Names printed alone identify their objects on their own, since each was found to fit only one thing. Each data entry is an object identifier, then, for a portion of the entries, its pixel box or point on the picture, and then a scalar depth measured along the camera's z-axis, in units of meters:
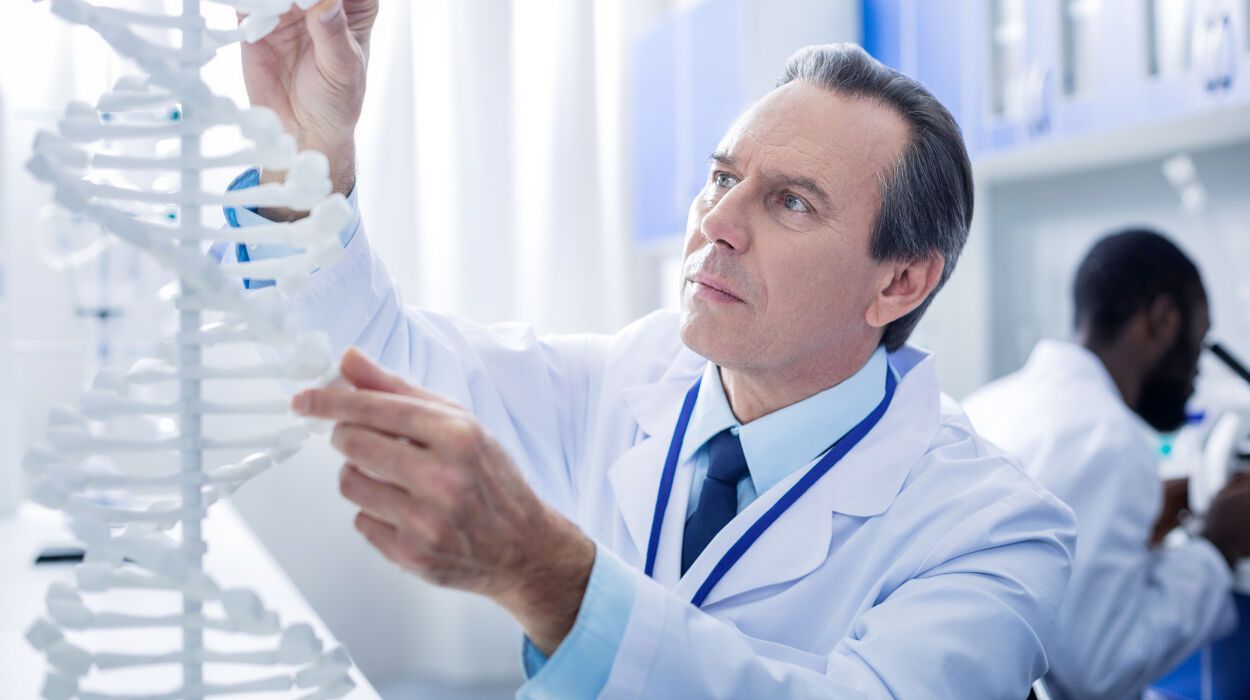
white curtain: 3.07
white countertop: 1.05
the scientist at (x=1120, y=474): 1.78
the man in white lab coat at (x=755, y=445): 0.75
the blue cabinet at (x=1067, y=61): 1.83
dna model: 0.55
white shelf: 2.05
